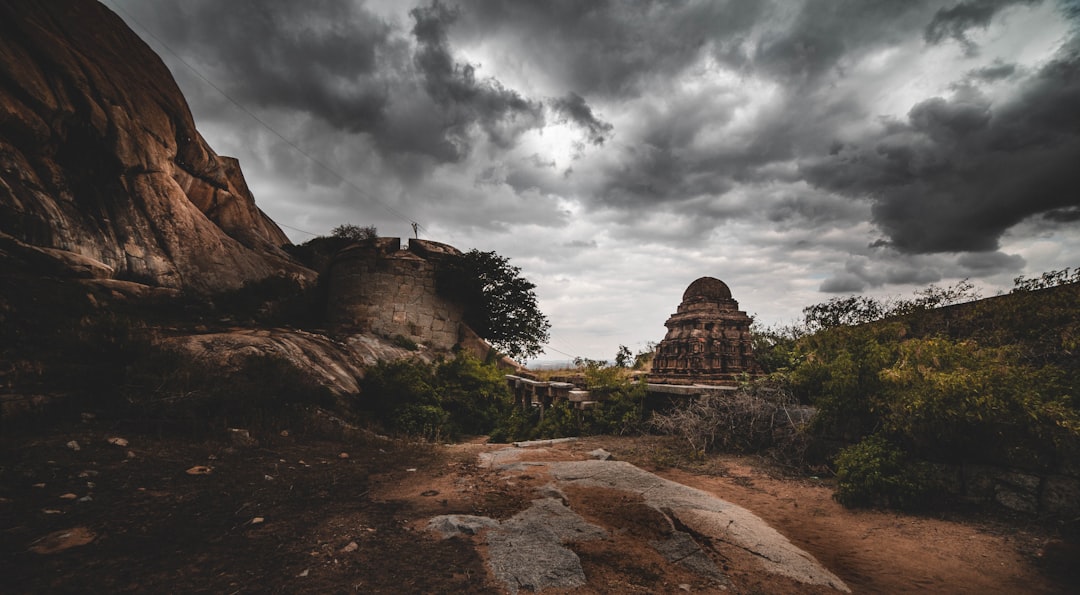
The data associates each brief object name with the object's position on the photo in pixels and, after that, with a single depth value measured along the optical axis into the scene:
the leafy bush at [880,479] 4.54
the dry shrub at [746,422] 6.84
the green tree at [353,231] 21.15
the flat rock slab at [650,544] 2.93
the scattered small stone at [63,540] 2.56
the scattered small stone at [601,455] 6.80
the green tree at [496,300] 15.56
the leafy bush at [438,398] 9.03
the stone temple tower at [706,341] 12.52
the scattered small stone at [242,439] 5.32
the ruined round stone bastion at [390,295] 13.71
